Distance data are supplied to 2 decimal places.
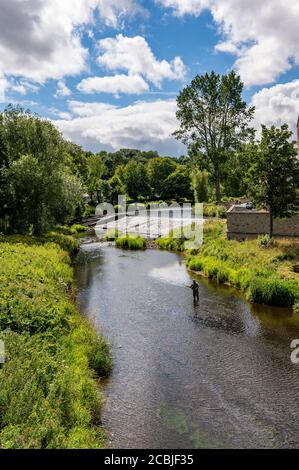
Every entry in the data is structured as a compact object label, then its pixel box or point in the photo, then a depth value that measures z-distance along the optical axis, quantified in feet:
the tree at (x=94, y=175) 315.99
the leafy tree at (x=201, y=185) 261.03
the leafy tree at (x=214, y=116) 191.72
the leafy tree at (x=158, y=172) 415.23
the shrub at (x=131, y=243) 161.99
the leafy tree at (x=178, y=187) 385.70
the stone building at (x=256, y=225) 122.14
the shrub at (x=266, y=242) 114.73
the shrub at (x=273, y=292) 83.20
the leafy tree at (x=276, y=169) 111.75
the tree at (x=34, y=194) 137.49
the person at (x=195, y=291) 88.17
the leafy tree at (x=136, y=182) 389.19
